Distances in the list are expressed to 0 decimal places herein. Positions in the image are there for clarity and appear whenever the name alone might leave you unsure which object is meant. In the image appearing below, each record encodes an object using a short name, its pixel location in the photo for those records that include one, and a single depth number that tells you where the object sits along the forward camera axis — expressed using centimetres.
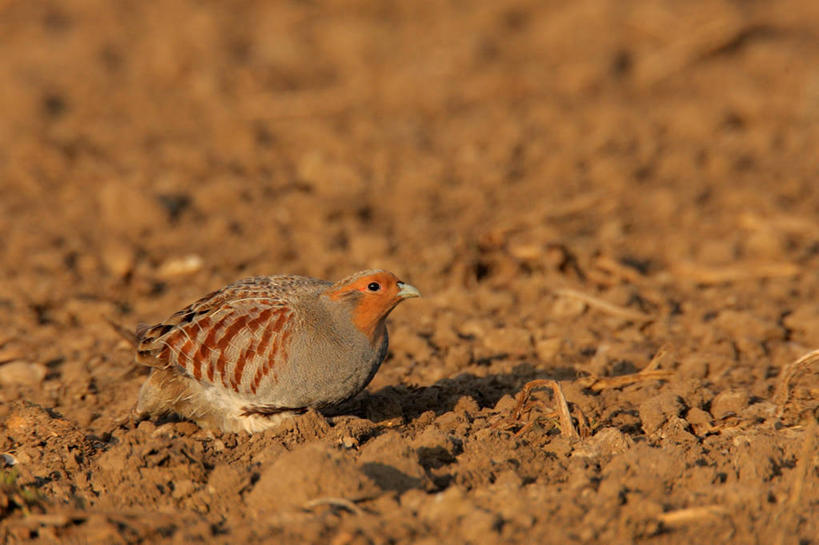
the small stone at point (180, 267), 1535
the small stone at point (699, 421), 948
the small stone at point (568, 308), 1317
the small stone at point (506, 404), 985
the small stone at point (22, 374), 1161
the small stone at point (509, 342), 1215
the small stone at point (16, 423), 973
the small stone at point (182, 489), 799
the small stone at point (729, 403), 987
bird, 913
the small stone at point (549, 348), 1195
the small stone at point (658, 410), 948
